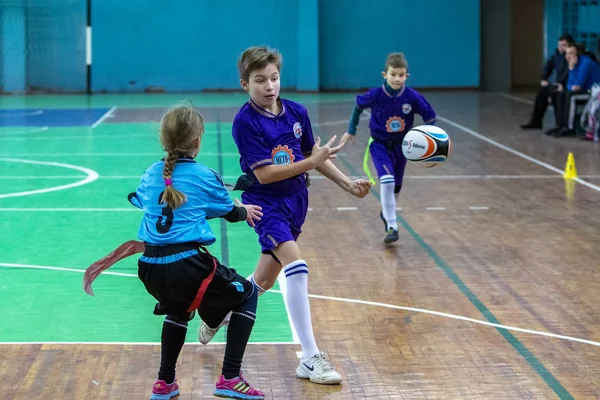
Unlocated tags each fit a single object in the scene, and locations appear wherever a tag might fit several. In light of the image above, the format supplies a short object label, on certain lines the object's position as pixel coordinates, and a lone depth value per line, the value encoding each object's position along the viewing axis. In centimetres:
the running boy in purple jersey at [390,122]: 875
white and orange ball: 745
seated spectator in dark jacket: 1759
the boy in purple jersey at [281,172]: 522
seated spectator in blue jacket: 1691
